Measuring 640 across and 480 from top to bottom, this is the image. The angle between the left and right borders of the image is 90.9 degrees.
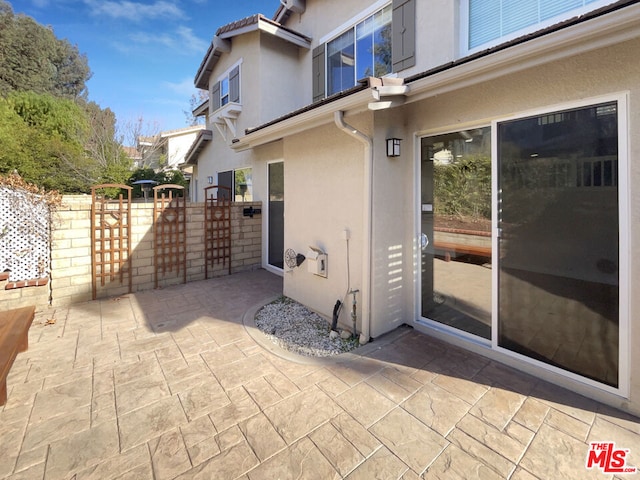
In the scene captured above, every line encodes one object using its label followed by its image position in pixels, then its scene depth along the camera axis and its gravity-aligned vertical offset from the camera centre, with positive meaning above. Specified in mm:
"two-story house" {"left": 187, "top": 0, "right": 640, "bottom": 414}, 3486 +765
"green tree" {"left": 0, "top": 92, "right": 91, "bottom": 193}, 18000 +6039
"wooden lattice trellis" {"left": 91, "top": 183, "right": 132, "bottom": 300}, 7500 -8
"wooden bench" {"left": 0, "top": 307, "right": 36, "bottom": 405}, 3344 -1166
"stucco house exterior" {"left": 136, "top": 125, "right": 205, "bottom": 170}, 26247 +8015
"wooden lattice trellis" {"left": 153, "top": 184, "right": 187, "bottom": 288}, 8492 +101
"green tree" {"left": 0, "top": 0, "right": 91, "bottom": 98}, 28062 +17360
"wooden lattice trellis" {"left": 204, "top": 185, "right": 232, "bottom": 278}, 9484 +175
